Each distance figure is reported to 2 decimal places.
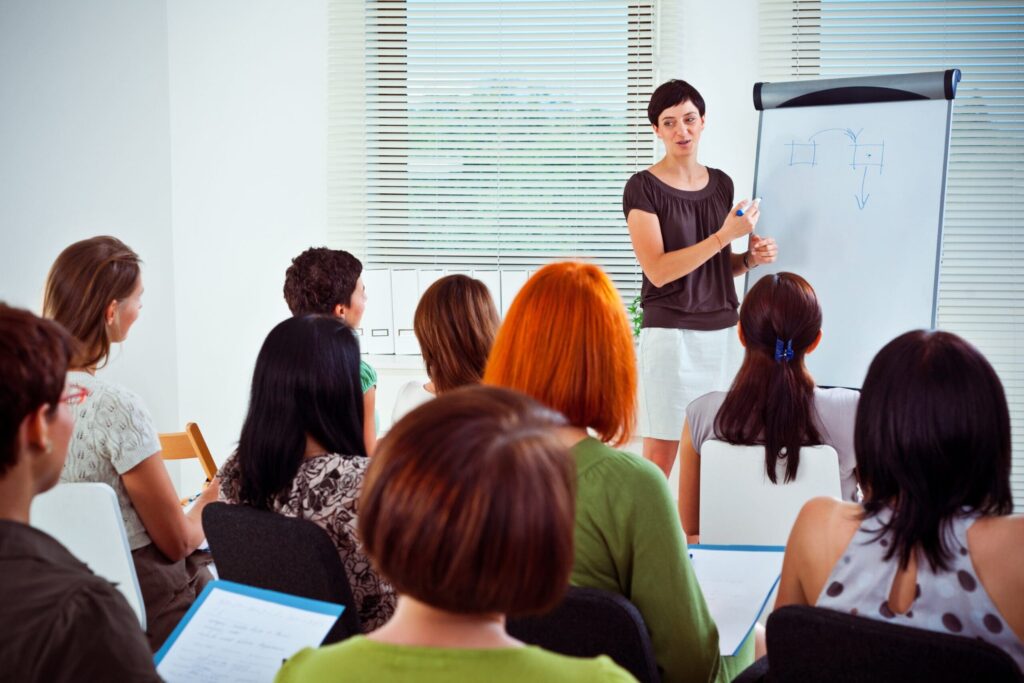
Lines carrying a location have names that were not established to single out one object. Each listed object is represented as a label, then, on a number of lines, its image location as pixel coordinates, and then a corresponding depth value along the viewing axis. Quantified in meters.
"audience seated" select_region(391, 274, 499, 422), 2.50
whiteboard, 3.61
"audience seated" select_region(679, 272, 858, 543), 2.25
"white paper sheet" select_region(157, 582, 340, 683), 1.25
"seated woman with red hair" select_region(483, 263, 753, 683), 1.41
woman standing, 3.62
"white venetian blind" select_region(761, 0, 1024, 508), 4.34
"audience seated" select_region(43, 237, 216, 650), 2.02
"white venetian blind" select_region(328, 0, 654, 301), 4.53
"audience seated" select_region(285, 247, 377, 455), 2.86
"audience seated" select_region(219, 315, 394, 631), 1.71
